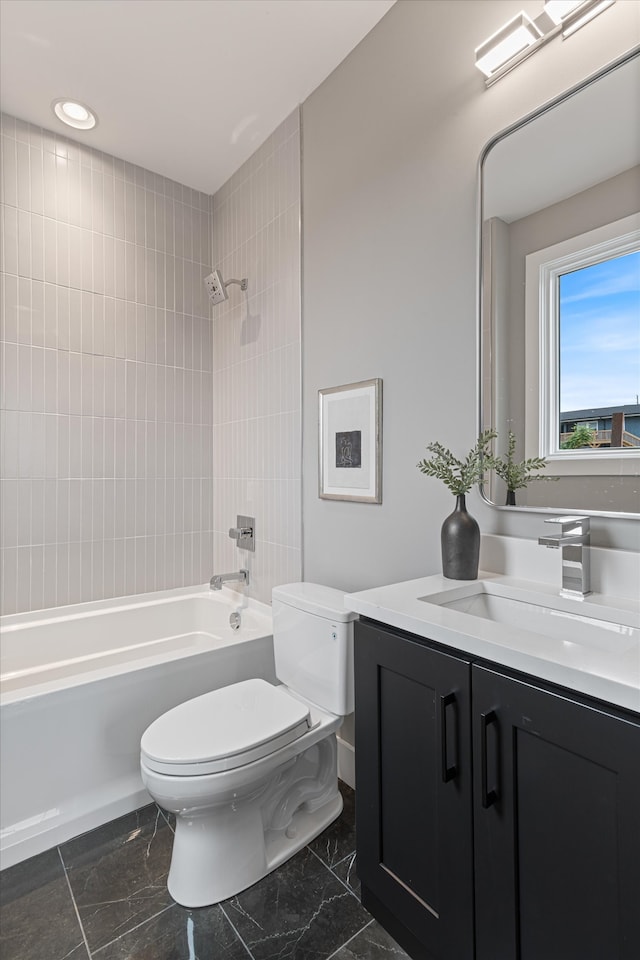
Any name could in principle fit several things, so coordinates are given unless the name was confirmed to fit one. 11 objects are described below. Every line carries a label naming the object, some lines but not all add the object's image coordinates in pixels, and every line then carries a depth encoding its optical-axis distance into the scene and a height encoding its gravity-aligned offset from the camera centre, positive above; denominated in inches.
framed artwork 67.3 +4.6
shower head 92.7 +36.5
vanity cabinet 27.5 -23.4
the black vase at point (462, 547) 50.3 -7.7
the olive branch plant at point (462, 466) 51.9 +0.8
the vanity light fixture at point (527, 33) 44.2 +43.0
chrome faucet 42.8 -7.6
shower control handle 94.0 -11.9
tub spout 91.0 -20.2
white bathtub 59.1 -32.8
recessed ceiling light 81.0 +62.6
